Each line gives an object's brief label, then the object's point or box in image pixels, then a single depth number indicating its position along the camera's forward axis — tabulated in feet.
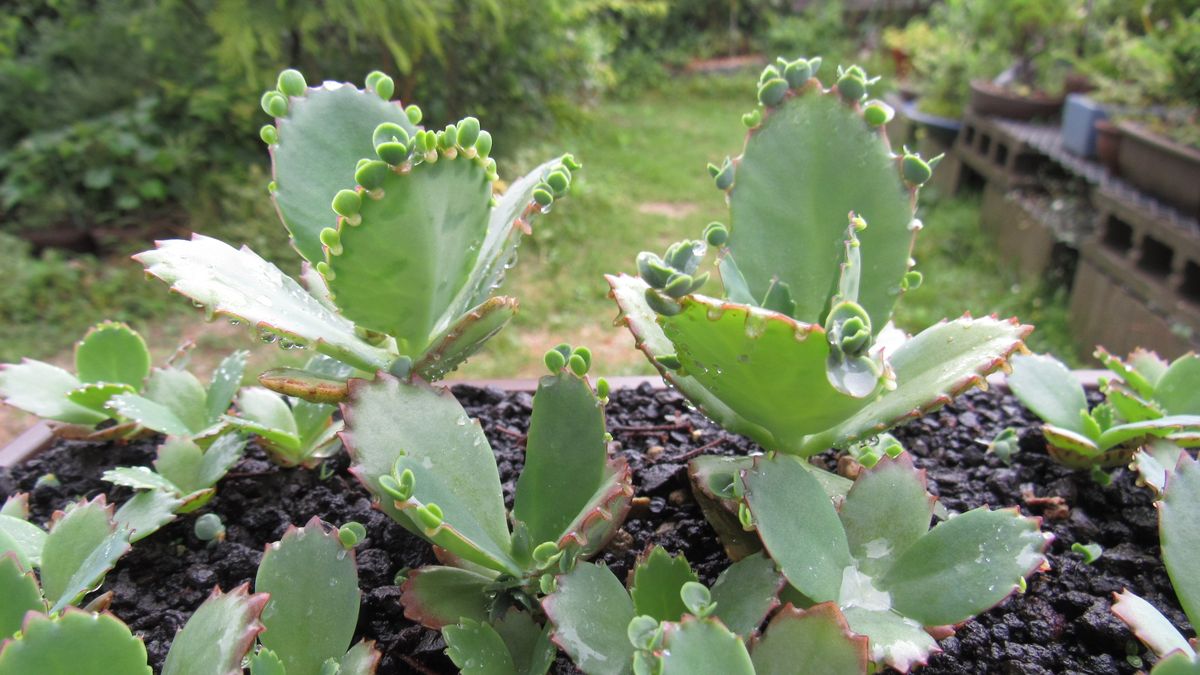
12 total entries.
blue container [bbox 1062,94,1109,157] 2.87
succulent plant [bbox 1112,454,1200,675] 0.63
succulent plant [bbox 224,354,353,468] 0.90
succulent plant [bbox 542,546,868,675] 0.55
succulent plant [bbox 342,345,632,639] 0.65
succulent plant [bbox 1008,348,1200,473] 0.87
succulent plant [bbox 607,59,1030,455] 0.69
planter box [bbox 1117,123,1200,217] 2.27
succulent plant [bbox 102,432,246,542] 0.79
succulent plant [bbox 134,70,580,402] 0.69
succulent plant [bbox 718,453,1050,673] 0.63
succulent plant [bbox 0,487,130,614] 0.62
